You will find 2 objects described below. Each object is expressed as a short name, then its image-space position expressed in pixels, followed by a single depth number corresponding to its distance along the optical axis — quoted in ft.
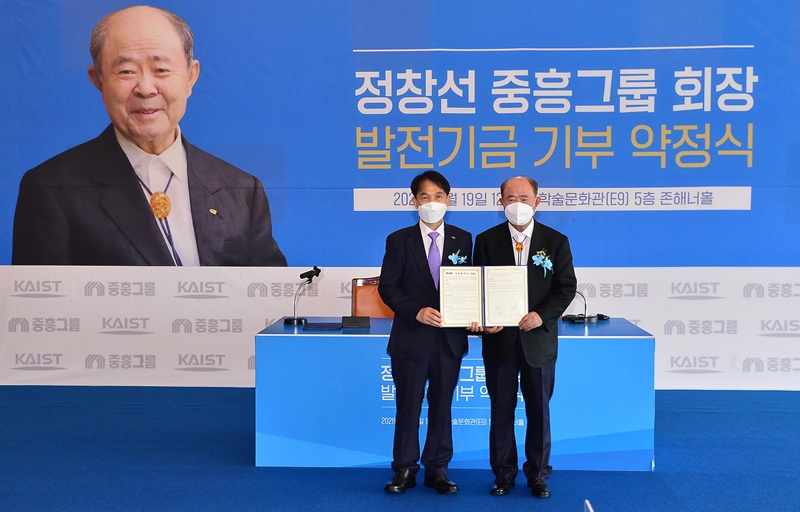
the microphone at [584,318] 13.03
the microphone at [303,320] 12.95
